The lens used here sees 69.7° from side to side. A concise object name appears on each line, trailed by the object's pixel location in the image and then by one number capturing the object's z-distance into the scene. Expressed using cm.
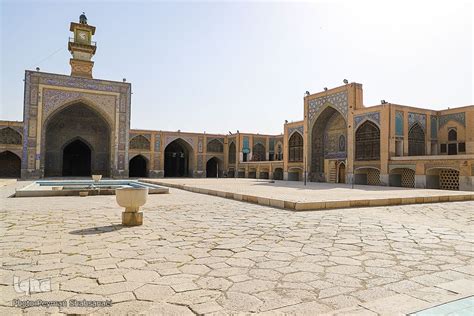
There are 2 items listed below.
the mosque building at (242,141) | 1883
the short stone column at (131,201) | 489
